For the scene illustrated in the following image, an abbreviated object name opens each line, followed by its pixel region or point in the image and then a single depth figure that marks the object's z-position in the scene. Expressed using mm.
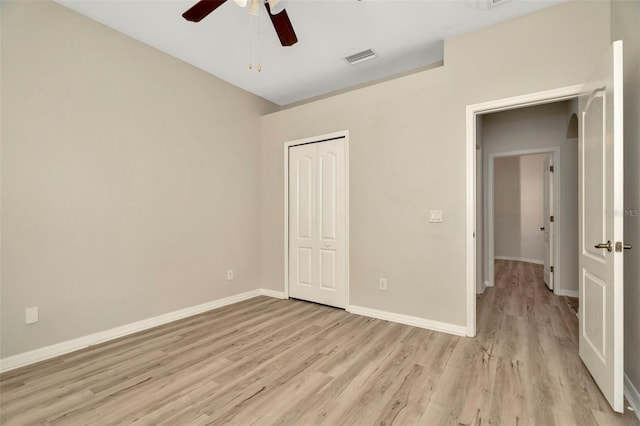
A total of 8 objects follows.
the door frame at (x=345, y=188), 3689
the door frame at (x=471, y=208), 2852
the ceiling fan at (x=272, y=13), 1997
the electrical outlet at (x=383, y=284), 3395
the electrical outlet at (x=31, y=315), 2367
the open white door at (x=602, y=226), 1699
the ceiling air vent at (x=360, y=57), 3336
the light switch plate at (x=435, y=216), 3039
